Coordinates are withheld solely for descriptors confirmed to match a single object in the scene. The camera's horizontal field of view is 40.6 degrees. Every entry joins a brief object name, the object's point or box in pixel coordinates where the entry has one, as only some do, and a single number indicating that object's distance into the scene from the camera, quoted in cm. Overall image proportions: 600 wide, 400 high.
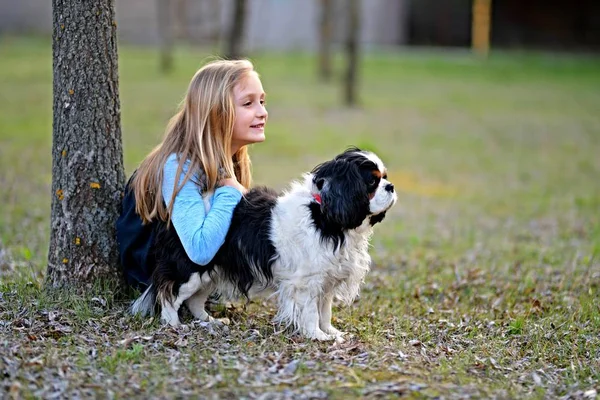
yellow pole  3170
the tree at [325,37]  2359
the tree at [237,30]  1445
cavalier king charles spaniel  484
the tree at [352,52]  1869
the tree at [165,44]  2445
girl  507
